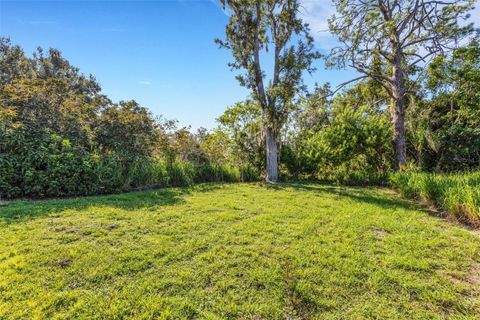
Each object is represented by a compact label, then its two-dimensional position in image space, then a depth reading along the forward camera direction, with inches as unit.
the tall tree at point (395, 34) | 331.0
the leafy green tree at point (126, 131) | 299.9
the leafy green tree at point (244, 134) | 398.3
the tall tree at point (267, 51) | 344.5
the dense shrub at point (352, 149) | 348.2
